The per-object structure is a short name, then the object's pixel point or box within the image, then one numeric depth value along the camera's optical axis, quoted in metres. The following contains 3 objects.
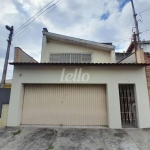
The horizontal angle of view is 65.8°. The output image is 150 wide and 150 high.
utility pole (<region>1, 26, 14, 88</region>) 10.84
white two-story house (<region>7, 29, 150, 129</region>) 6.88
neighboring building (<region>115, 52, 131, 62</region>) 15.96
